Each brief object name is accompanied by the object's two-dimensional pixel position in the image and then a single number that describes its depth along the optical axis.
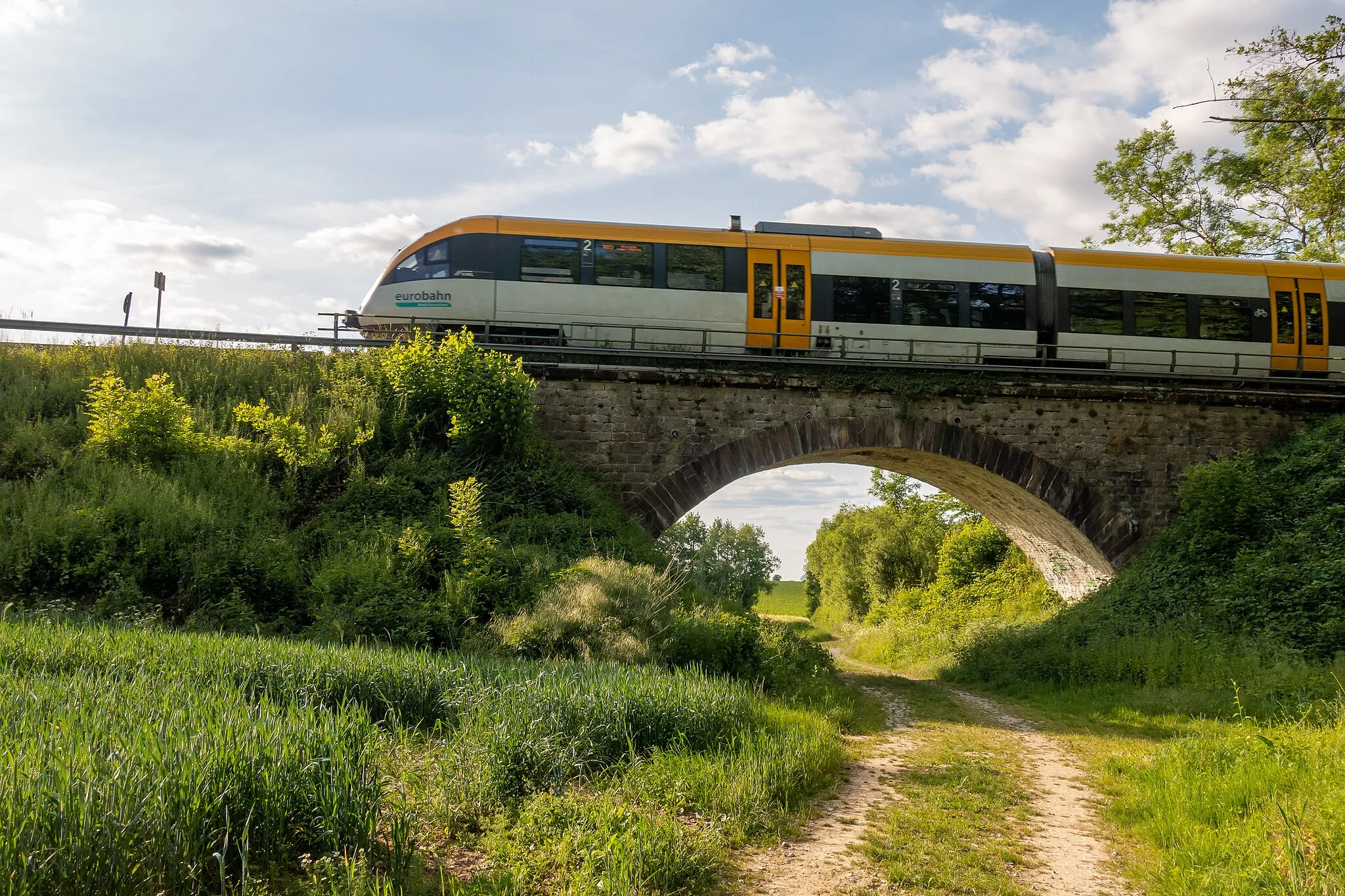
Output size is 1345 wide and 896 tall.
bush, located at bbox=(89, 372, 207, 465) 13.05
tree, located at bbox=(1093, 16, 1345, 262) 22.73
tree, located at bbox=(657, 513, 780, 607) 47.62
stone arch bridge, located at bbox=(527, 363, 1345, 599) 15.62
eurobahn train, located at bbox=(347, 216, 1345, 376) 15.89
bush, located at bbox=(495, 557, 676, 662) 9.47
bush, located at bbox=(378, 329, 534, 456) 14.05
